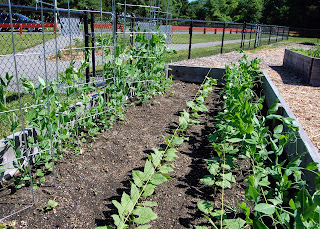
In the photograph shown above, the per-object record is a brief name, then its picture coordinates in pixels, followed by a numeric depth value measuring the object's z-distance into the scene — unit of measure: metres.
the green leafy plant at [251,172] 1.27
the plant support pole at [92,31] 4.48
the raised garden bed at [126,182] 2.02
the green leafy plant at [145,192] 1.68
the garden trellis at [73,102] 2.25
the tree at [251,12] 51.53
